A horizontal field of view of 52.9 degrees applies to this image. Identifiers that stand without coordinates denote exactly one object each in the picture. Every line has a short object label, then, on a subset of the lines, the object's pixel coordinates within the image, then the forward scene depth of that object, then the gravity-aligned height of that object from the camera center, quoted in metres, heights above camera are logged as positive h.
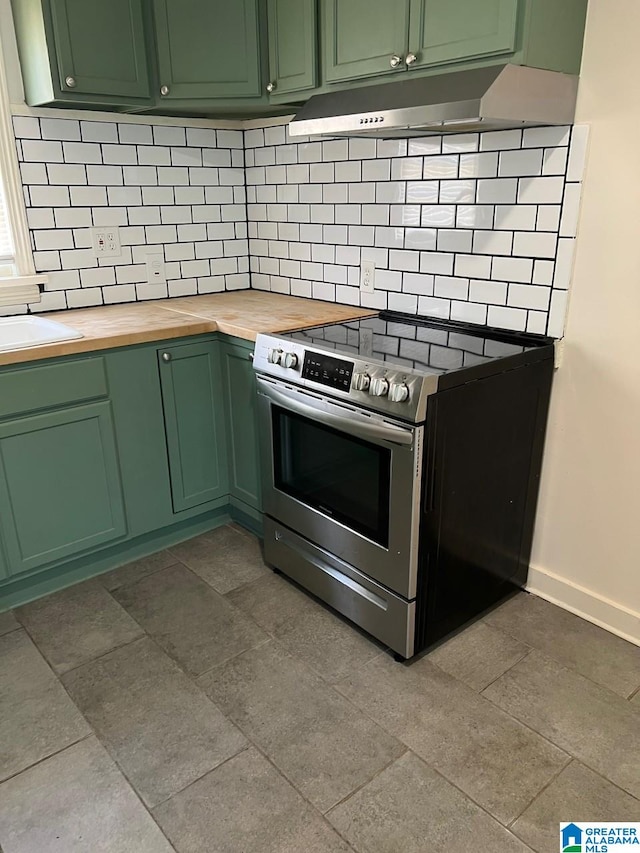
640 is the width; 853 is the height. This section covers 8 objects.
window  2.47 -0.17
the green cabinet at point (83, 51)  2.23 +0.48
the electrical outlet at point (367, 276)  2.64 -0.33
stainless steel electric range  1.79 -0.80
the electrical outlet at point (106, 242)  2.77 -0.20
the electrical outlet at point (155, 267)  2.96 -0.32
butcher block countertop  2.23 -0.47
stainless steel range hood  1.63 +0.22
